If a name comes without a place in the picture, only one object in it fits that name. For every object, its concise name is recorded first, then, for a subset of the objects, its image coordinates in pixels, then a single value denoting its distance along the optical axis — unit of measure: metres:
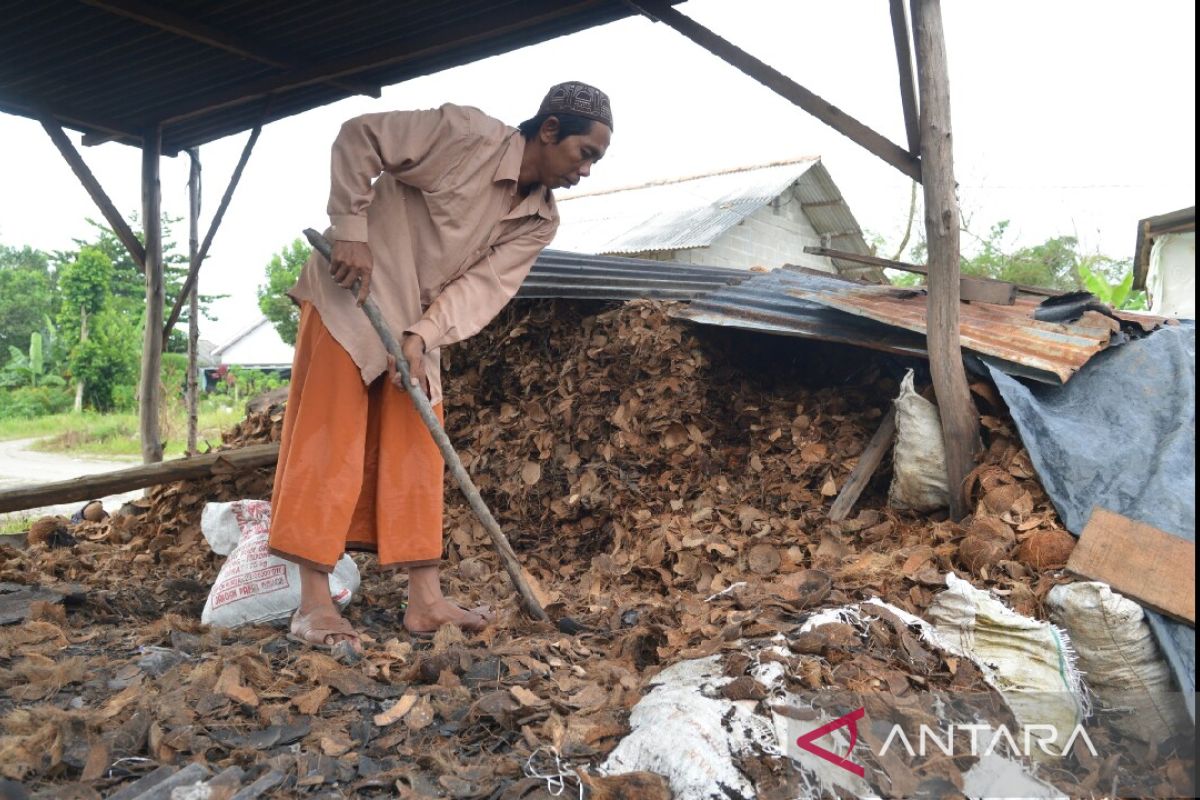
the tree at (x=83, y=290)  21.88
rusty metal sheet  3.46
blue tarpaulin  2.90
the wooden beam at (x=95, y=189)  5.37
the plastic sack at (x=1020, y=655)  2.39
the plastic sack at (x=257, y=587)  2.88
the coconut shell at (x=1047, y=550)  2.82
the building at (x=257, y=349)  35.75
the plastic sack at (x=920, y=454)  3.55
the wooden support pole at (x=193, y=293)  6.51
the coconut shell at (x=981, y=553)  2.87
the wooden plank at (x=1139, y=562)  2.49
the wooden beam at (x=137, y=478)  3.82
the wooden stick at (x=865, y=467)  3.83
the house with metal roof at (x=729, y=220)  12.41
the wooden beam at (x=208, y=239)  5.59
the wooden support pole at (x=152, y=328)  6.02
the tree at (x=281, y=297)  29.20
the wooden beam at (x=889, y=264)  4.43
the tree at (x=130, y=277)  25.47
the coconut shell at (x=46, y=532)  4.54
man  2.70
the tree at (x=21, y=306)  28.23
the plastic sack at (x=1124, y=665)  2.43
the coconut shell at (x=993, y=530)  2.98
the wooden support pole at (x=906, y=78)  3.53
